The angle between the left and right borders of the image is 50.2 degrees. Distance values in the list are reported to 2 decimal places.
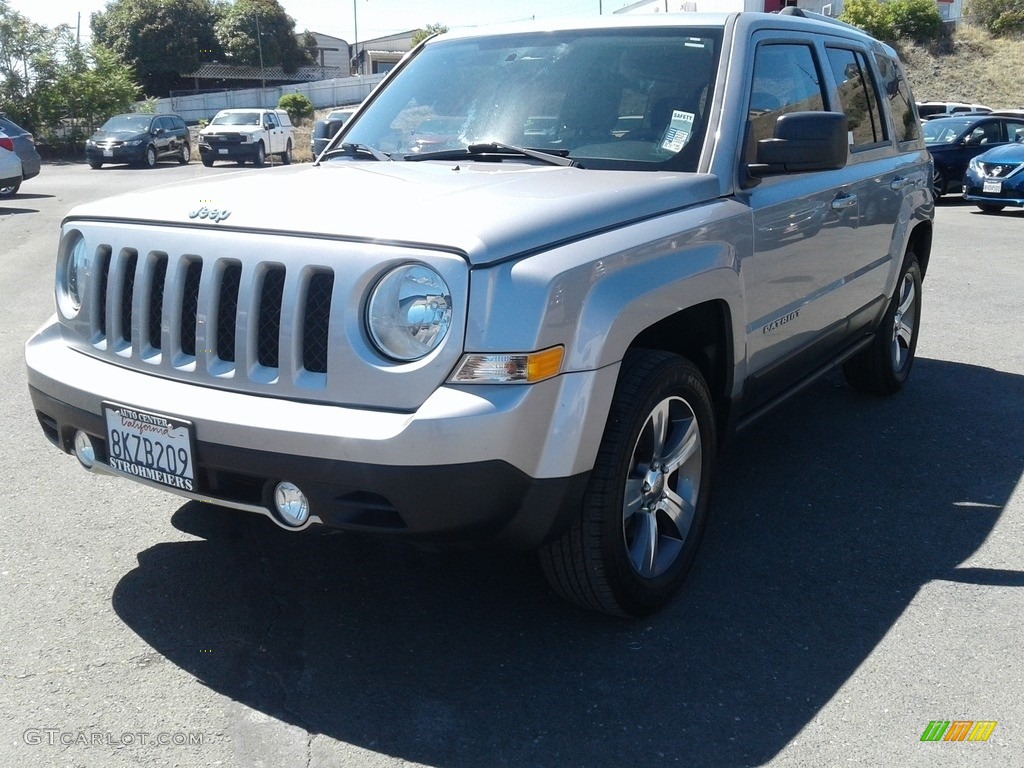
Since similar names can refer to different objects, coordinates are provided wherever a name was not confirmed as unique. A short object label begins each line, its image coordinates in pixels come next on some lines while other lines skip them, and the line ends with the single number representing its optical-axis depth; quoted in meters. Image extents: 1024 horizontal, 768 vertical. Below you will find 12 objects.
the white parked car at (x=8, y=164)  19.12
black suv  28.81
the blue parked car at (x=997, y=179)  16.02
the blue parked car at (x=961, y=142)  17.95
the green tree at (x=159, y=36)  61.47
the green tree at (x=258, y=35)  64.62
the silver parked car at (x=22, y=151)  19.75
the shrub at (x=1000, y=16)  47.88
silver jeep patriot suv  2.83
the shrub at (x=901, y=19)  45.59
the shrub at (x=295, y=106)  45.97
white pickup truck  30.59
